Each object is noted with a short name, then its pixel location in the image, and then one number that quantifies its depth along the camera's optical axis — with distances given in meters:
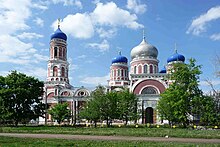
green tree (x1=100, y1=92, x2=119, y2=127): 44.34
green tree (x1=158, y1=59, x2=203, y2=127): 37.09
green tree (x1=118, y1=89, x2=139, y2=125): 46.72
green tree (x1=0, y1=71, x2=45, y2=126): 41.41
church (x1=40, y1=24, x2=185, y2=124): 60.12
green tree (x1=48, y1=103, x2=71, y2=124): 48.91
